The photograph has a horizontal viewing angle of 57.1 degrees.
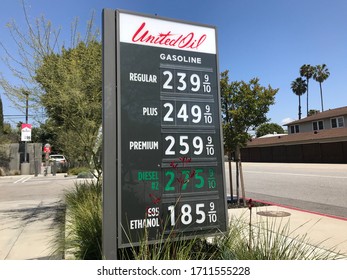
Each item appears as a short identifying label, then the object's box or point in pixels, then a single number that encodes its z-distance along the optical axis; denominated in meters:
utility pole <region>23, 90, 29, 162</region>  8.41
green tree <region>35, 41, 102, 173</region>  7.84
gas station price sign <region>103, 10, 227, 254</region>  3.77
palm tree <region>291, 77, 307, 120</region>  76.56
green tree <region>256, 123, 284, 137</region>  87.44
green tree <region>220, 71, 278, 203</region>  9.66
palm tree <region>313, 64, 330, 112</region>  73.06
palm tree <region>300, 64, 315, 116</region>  74.19
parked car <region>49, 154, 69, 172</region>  34.47
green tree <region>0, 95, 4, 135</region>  31.83
